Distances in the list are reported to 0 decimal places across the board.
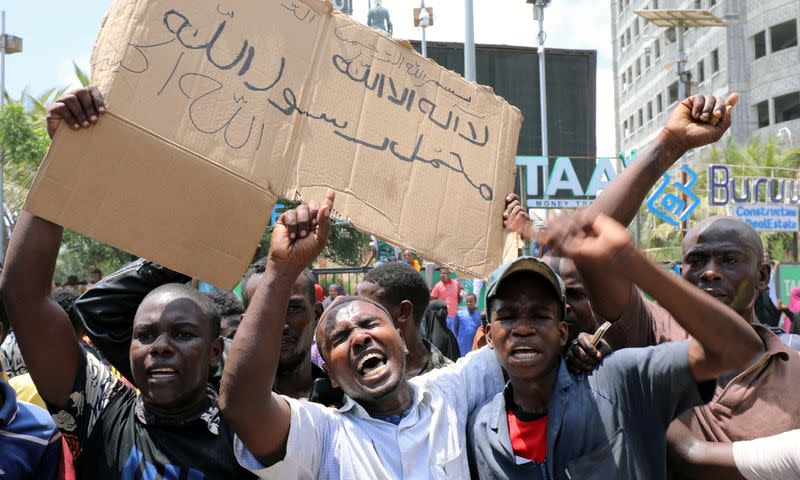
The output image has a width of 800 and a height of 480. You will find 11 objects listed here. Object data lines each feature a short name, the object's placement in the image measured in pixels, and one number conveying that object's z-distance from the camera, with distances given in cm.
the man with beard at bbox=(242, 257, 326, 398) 312
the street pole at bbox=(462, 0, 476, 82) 1107
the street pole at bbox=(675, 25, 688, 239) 2280
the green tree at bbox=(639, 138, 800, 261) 2827
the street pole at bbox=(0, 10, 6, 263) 2359
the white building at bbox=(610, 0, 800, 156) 3762
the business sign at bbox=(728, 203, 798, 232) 1905
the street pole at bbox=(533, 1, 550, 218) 2209
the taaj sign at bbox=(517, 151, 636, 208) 1519
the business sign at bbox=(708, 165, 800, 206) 1903
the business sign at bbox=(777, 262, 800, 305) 1258
